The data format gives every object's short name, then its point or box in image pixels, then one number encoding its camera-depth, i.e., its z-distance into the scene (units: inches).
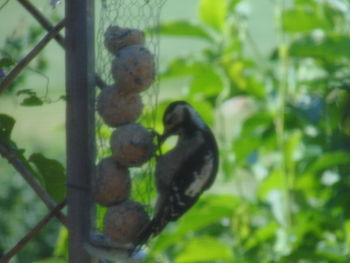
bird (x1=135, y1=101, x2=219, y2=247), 210.0
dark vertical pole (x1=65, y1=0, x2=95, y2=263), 203.6
